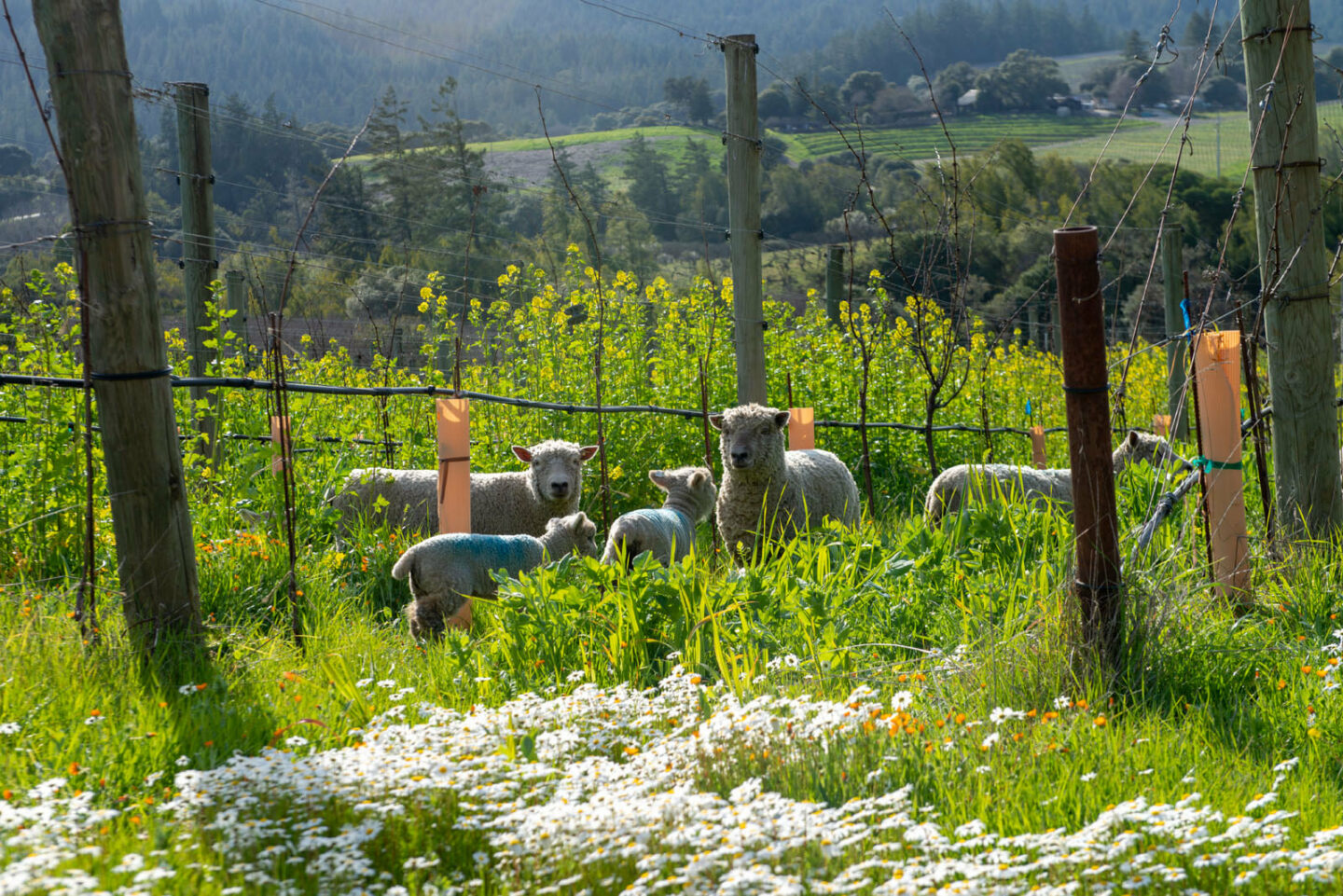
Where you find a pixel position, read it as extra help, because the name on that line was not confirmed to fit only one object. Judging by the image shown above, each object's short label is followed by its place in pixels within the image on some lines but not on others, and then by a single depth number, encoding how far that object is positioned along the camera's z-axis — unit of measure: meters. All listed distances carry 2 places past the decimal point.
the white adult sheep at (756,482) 13.35
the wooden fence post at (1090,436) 7.56
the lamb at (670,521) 11.37
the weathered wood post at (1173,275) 35.03
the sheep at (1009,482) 14.24
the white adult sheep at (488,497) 14.00
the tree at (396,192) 81.75
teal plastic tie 9.31
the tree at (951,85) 198.00
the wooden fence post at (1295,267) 10.56
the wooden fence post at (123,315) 8.18
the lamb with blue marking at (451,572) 10.30
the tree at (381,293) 50.87
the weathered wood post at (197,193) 17.37
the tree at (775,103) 160.52
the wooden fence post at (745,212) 16.67
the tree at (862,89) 187.75
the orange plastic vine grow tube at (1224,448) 9.90
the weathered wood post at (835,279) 31.19
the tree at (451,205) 80.75
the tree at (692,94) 146.00
